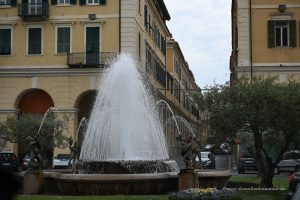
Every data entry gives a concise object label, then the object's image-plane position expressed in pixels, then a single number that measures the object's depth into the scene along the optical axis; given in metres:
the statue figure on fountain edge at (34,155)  18.55
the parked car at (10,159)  37.00
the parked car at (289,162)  36.42
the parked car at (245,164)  37.19
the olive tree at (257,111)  19.05
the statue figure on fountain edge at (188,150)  16.91
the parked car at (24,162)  35.33
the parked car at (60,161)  36.88
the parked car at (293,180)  18.18
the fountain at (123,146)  16.11
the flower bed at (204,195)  13.37
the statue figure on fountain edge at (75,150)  22.18
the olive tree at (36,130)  37.86
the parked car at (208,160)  43.24
